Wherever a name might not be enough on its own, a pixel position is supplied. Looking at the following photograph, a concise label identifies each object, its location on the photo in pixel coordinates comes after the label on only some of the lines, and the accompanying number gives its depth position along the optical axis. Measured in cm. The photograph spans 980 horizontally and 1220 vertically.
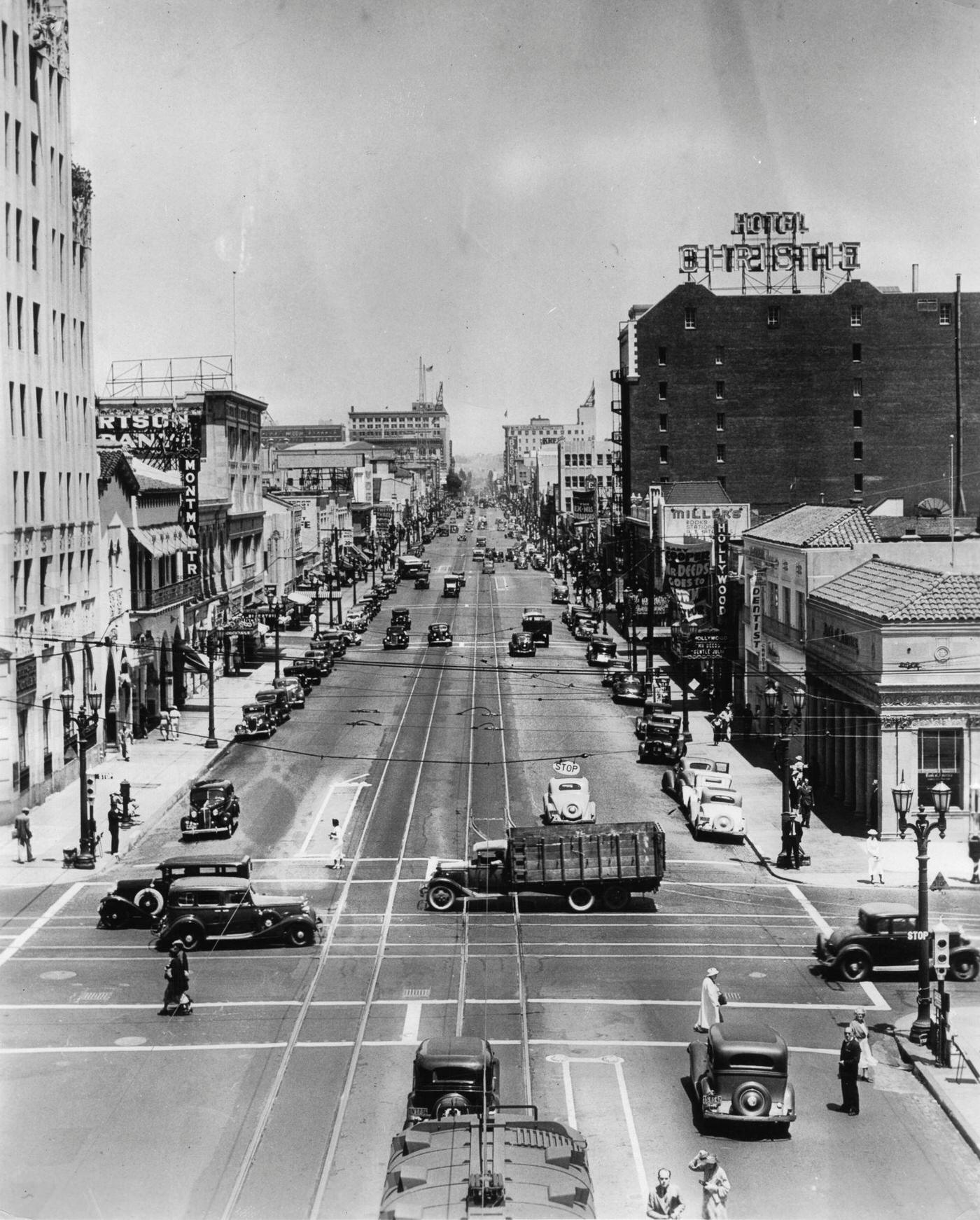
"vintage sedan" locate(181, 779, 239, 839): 4469
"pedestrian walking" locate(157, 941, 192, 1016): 2775
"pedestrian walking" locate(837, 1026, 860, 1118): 2289
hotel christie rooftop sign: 11638
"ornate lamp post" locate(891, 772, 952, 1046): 2675
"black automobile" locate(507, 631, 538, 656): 8869
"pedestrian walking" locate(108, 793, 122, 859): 4266
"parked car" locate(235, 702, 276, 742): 6197
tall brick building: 11481
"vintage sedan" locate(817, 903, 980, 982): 3048
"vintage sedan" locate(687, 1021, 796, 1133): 2188
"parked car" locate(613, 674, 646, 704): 7112
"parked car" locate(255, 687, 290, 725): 6556
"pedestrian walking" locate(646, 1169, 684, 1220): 1802
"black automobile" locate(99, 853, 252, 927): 3494
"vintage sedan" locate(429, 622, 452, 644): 9406
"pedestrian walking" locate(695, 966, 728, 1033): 2584
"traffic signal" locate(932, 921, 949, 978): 2712
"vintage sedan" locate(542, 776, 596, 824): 4459
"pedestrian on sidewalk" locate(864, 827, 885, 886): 3950
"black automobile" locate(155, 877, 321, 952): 3319
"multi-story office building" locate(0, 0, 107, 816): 4931
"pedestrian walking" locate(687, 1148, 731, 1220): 1828
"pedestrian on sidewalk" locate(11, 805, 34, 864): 4172
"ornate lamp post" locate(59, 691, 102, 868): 4131
